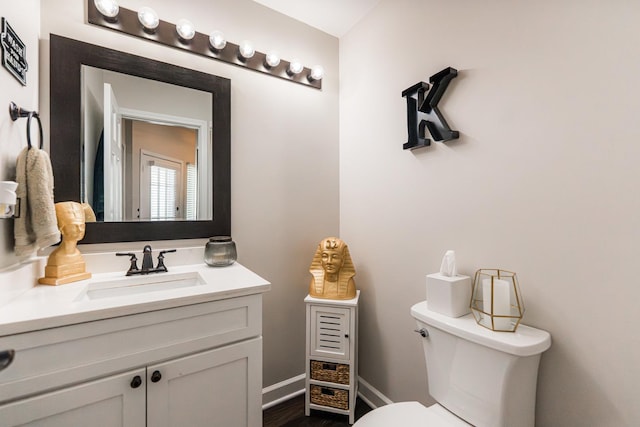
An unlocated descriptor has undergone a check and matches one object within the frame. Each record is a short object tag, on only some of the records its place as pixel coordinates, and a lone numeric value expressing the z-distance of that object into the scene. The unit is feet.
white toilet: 2.93
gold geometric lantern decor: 3.12
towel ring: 3.13
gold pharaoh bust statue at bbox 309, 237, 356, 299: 5.28
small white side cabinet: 5.12
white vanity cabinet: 2.52
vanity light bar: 4.30
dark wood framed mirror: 3.98
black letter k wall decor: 4.13
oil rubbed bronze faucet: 4.20
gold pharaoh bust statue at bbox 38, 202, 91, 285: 3.57
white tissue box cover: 3.56
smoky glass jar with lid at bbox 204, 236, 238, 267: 4.70
